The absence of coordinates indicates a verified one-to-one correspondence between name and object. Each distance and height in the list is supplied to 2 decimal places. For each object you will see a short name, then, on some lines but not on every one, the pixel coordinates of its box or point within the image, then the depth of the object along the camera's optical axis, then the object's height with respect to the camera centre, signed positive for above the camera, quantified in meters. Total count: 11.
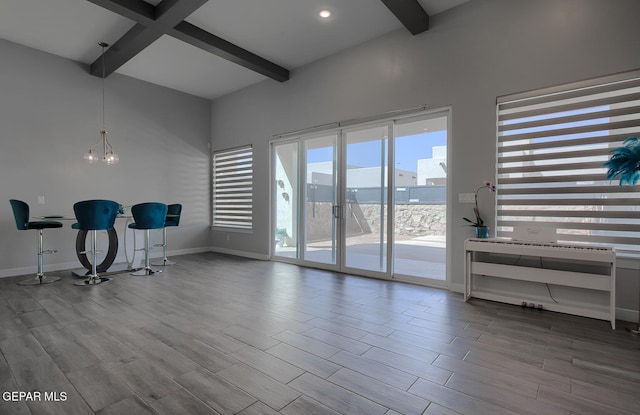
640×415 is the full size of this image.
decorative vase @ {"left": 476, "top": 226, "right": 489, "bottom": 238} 3.63 -0.31
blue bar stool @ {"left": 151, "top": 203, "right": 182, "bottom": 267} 5.82 -0.29
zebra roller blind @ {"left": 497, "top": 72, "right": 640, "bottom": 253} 3.08 +0.49
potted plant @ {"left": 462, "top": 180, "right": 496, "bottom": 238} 3.64 -0.18
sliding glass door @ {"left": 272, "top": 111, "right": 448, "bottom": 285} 4.28 +0.10
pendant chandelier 5.08 +1.04
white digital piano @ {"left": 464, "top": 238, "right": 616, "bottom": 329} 2.92 -0.67
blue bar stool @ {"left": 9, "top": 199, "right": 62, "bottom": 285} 4.14 -0.27
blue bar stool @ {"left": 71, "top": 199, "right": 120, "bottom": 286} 4.19 -0.18
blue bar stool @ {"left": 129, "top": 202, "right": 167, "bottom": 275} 4.87 -0.22
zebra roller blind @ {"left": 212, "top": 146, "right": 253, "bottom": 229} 6.65 +0.37
